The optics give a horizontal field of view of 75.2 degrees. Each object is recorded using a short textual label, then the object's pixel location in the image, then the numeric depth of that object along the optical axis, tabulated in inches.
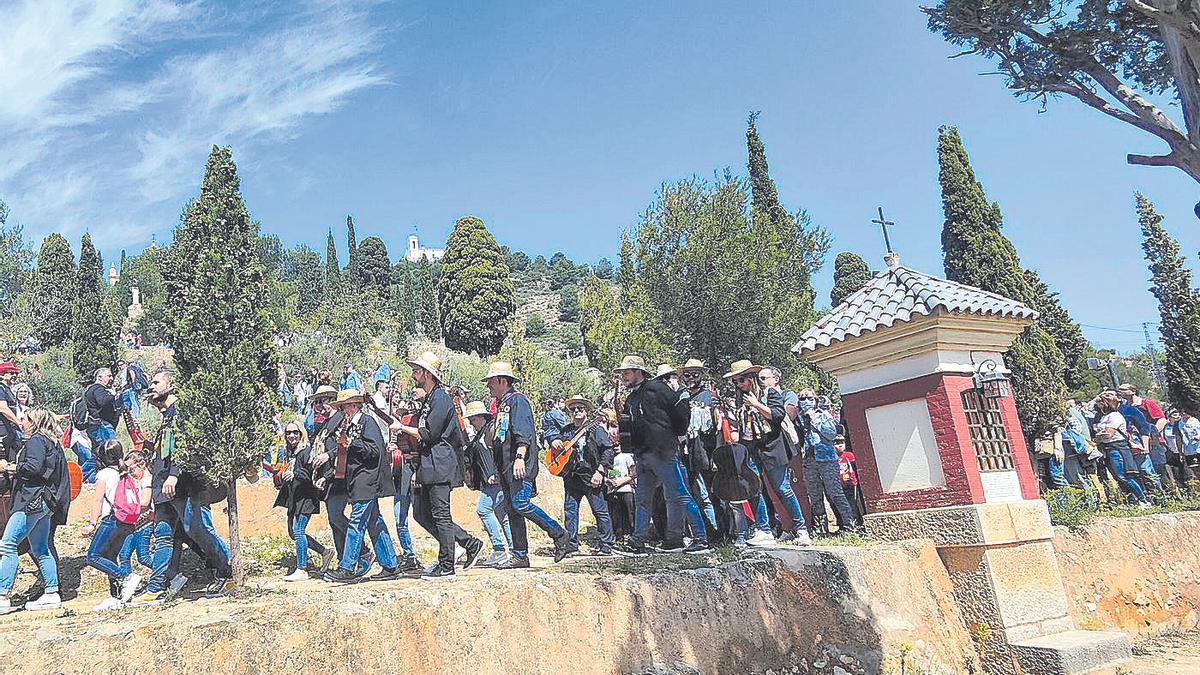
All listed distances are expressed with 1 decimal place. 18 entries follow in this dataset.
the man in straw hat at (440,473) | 274.1
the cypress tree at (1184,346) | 949.2
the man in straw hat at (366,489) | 280.5
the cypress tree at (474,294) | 1809.8
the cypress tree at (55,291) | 1620.6
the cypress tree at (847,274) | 2106.3
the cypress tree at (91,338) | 1528.1
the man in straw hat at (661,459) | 300.7
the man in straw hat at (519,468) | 283.9
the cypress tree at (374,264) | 2970.0
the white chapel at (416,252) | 5236.2
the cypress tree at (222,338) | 279.9
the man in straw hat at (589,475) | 350.6
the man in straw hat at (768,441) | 341.4
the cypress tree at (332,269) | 2765.7
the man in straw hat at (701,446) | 318.7
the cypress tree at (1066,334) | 1251.8
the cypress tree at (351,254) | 2947.8
